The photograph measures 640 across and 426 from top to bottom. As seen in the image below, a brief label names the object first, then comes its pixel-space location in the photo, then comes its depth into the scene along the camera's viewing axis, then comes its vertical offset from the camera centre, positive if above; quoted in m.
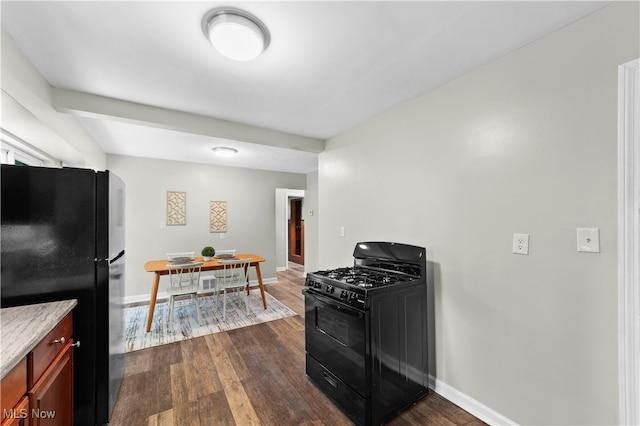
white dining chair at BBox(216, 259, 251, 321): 3.80 -0.94
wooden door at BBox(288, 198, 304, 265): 8.45 -0.54
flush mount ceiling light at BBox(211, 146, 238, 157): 4.02 +0.97
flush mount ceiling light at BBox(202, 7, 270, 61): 1.38 +0.97
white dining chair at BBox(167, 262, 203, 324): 3.38 -0.96
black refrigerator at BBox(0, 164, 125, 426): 1.53 -0.24
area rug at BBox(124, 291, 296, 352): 3.12 -1.44
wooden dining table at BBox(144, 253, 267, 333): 3.30 -0.70
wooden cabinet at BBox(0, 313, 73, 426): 0.99 -0.75
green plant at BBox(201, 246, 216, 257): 4.01 -0.57
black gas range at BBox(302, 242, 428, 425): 1.74 -0.88
